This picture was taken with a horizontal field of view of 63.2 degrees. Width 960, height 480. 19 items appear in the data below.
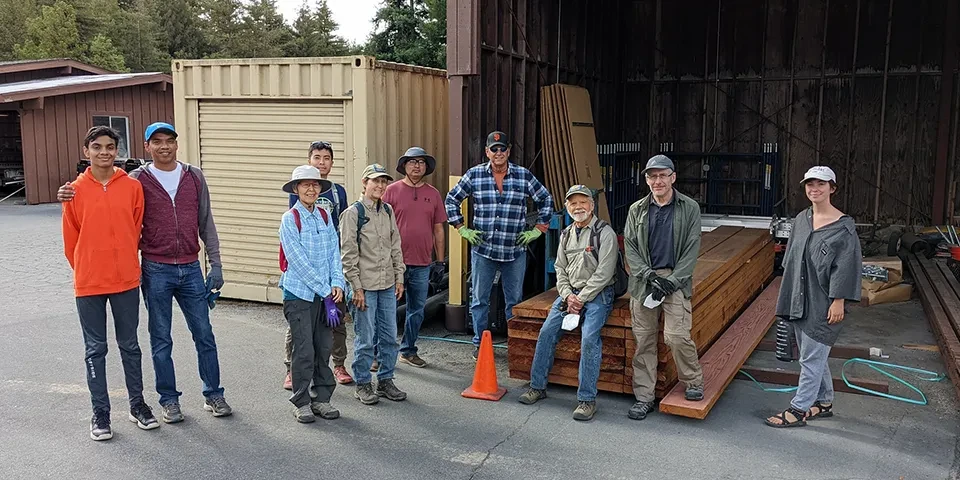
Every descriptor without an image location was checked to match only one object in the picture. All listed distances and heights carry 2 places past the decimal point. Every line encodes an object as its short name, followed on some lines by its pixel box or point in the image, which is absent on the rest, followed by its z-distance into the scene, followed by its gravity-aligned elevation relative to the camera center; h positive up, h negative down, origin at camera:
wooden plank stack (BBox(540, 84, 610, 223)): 10.76 +0.00
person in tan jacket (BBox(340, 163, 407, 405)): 6.32 -1.10
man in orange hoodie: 5.38 -0.78
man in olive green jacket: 5.88 -0.97
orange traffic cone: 6.56 -1.97
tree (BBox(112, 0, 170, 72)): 47.97 +6.05
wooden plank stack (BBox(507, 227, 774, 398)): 6.38 -1.67
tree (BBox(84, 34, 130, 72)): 41.91 +4.47
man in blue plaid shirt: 7.41 -0.76
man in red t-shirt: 7.19 -0.76
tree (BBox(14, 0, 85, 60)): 41.28 +5.61
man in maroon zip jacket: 5.72 -0.85
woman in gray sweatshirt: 5.54 -1.02
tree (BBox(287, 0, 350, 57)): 50.19 +6.92
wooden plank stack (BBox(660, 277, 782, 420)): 5.93 -1.92
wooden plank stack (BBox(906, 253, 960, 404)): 7.20 -1.84
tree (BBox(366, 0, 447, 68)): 28.73 +4.09
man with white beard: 6.09 -1.12
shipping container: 9.17 +0.16
